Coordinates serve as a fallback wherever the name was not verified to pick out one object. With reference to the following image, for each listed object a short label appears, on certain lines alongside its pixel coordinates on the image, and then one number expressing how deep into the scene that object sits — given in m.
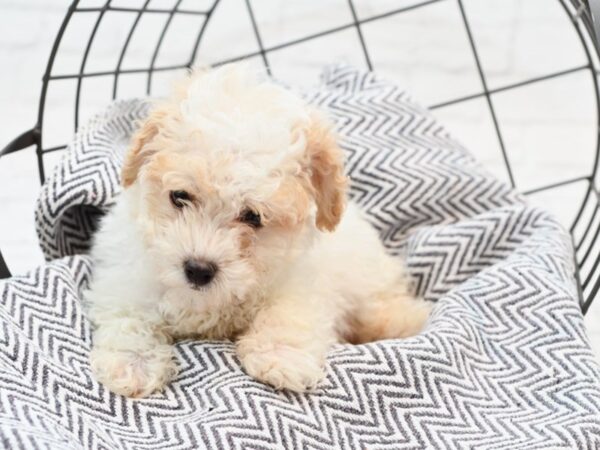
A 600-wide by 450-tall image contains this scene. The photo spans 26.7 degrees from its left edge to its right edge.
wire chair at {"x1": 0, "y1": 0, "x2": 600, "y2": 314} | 0.78
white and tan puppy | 0.63
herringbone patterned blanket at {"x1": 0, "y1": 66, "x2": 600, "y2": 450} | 0.63
